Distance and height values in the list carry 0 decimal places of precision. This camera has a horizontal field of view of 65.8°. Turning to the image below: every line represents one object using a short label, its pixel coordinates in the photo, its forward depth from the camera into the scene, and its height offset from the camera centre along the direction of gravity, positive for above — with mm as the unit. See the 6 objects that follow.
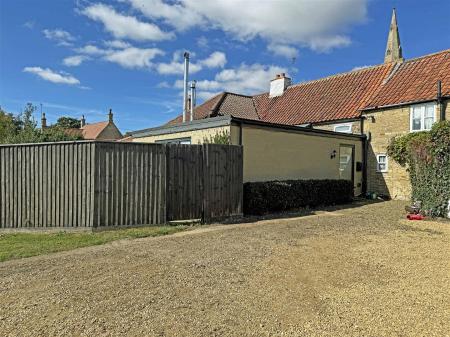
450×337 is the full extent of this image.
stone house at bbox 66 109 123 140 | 48594 +4184
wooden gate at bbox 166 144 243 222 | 9478 -628
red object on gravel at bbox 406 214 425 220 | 10312 -1691
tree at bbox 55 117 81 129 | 58394 +6795
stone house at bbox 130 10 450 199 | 14164 +2452
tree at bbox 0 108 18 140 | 19191 +2225
